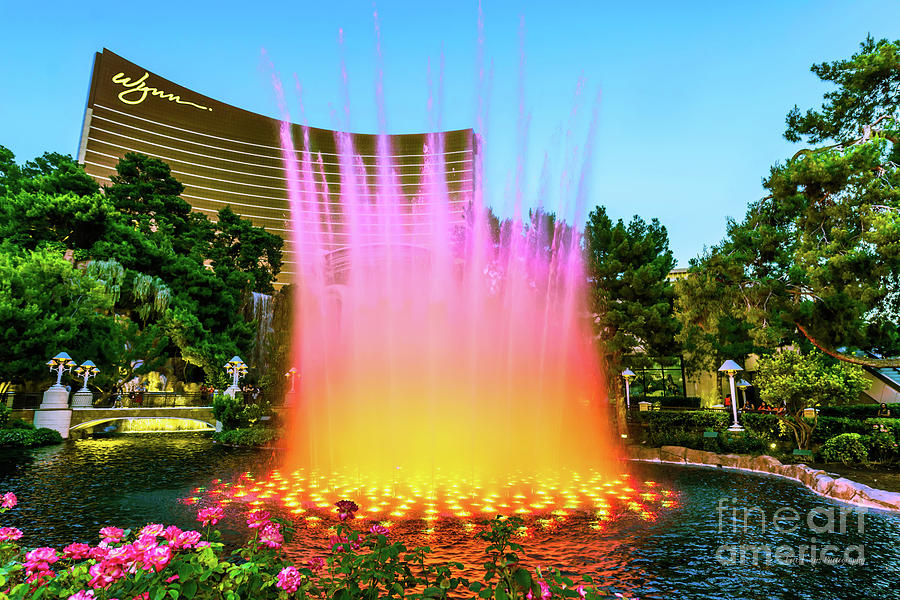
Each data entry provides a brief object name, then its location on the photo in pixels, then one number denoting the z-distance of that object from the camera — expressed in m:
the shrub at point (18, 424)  17.87
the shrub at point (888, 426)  12.80
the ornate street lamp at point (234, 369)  26.72
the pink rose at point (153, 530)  2.89
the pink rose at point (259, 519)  3.93
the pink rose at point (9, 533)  3.20
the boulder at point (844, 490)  8.52
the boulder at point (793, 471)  10.62
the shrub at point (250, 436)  16.70
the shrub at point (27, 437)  15.96
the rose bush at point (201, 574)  2.58
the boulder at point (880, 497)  7.83
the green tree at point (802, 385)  13.29
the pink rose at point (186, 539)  2.88
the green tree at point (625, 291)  19.70
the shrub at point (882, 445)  12.36
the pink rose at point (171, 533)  2.97
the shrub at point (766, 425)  14.57
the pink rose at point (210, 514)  3.80
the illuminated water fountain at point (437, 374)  12.01
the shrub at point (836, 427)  14.03
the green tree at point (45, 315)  18.97
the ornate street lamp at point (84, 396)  21.94
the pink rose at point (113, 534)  3.00
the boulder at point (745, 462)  12.11
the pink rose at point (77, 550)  2.94
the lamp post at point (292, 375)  30.31
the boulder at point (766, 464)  11.53
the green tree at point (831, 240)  12.01
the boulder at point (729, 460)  12.43
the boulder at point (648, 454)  14.28
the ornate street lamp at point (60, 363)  19.64
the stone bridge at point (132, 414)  20.97
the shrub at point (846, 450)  12.35
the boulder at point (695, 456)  13.08
